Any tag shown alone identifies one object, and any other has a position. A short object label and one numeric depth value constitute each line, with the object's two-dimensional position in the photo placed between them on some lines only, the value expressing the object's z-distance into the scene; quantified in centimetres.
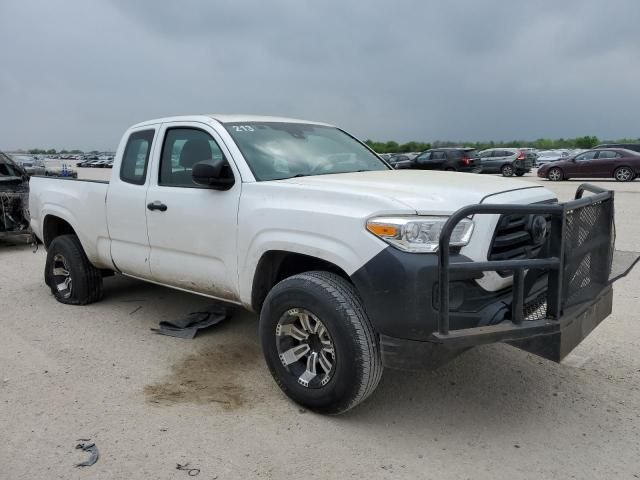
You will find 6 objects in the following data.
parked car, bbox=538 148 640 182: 2255
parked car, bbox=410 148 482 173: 2536
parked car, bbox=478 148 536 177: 2902
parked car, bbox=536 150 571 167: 4000
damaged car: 934
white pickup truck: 303
